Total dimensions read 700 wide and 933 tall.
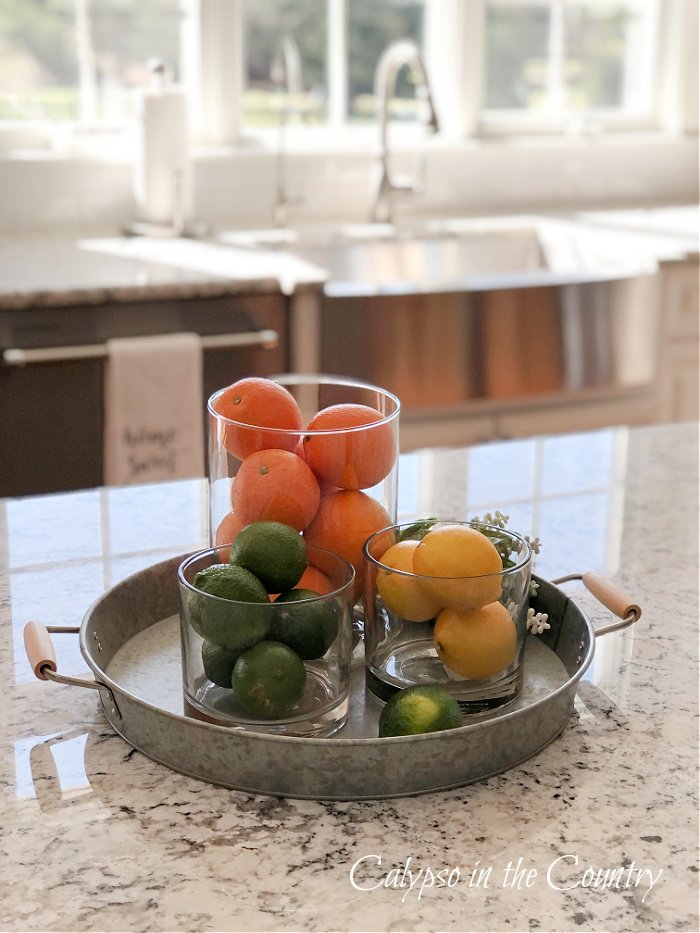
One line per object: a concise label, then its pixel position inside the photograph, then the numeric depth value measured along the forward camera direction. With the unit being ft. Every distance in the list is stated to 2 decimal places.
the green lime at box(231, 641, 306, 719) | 2.18
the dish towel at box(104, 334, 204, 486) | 7.20
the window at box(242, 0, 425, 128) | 10.37
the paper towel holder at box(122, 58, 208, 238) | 9.11
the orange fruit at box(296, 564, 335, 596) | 2.37
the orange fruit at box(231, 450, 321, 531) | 2.44
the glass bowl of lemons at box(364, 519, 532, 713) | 2.30
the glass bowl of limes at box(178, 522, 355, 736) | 2.18
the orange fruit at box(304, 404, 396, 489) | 2.49
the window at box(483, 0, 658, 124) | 11.39
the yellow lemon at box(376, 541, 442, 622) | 2.31
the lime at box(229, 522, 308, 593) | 2.28
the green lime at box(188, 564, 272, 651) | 2.17
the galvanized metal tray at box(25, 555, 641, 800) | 2.15
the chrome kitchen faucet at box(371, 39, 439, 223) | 9.36
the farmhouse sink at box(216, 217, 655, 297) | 9.42
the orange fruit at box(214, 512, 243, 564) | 2.54
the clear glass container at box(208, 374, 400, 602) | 2.46
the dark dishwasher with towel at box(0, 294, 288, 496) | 7.13
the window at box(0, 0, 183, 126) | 9.53
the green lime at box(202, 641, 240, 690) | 2.23
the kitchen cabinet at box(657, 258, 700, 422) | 8.96
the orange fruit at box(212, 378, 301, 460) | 2.50
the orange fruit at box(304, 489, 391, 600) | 2.53
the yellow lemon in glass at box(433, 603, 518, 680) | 2.30
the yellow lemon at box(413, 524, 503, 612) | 2.28
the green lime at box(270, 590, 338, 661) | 2.18
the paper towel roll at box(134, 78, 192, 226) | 8.86
